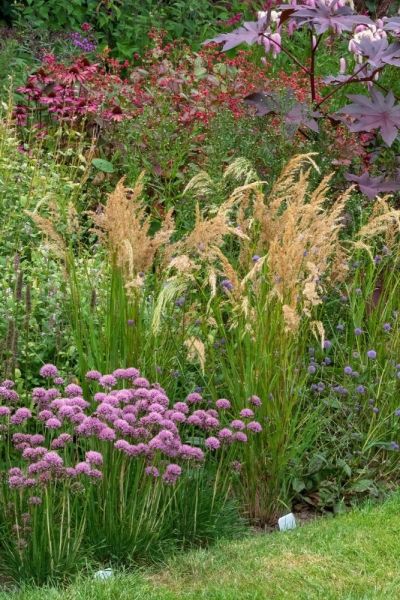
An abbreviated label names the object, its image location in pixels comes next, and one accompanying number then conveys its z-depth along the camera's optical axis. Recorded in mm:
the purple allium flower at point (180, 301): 7493
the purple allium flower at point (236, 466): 6668
